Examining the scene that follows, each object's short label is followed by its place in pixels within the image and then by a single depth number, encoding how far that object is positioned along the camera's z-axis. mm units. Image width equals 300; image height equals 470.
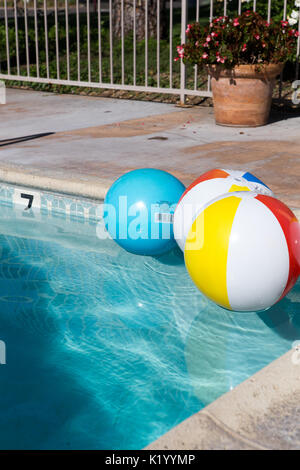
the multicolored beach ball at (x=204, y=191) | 3764
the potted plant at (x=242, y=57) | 7906
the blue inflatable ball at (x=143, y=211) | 4074
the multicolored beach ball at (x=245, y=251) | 3104
